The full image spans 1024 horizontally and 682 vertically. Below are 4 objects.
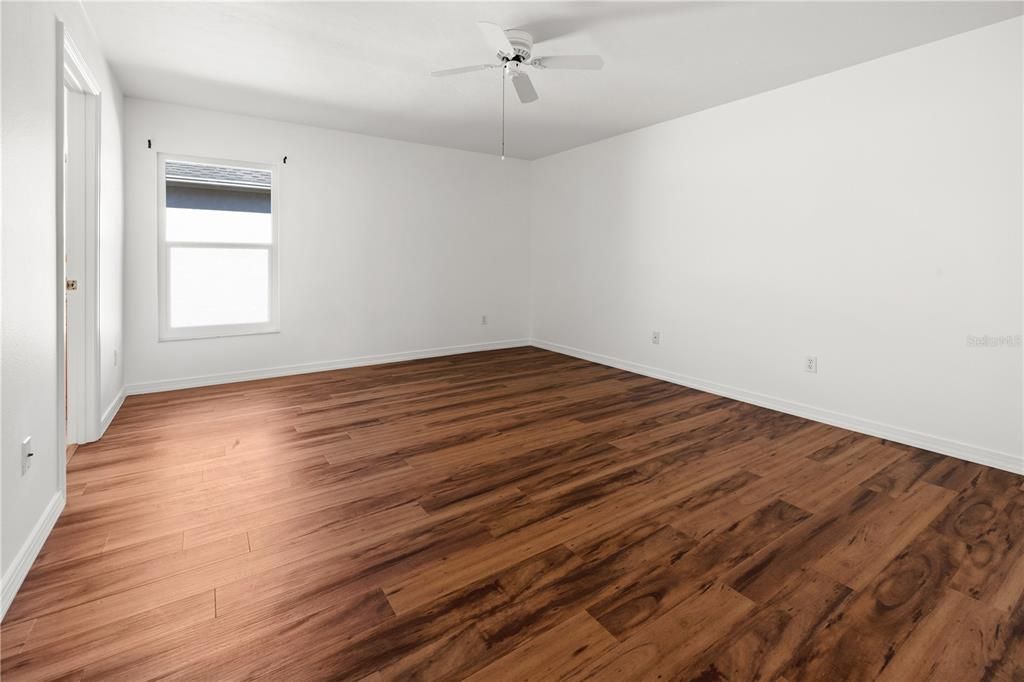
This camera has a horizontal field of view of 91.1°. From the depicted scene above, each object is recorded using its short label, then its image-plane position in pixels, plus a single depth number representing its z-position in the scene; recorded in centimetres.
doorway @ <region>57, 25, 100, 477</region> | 291
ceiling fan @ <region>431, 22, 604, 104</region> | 274
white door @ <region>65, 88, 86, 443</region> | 290
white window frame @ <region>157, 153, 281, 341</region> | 431
